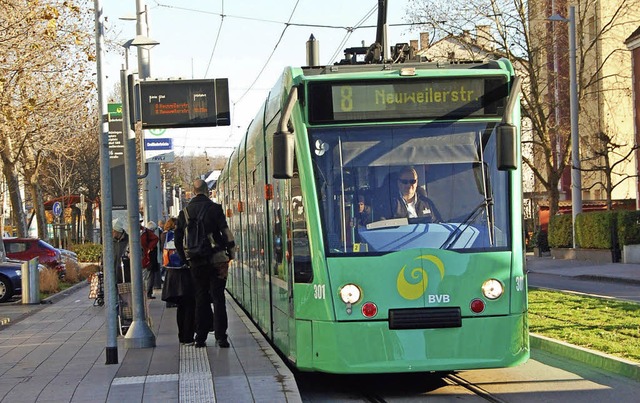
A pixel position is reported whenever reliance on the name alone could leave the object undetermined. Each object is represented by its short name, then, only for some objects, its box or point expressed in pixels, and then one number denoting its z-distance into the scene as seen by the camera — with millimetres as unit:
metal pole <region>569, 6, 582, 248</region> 37000
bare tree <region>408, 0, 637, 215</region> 41781
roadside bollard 25031
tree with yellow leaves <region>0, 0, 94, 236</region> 21438
